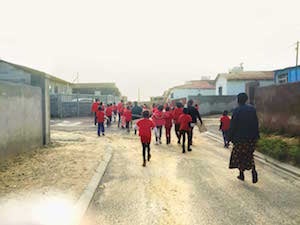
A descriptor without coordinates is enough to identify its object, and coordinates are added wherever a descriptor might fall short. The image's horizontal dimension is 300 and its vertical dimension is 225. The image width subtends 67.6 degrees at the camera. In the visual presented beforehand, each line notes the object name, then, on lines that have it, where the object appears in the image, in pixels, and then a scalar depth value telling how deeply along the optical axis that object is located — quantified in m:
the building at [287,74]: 16.28
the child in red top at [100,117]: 10.53
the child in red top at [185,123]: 7.41
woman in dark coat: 4.83
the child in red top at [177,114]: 8.74
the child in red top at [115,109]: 16.39
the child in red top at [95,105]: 12.24
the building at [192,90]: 37.77
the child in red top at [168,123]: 9.04
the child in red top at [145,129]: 6.20
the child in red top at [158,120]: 8.98
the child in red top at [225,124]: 8.56
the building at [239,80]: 27.78
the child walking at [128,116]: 11.66
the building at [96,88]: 39.71
